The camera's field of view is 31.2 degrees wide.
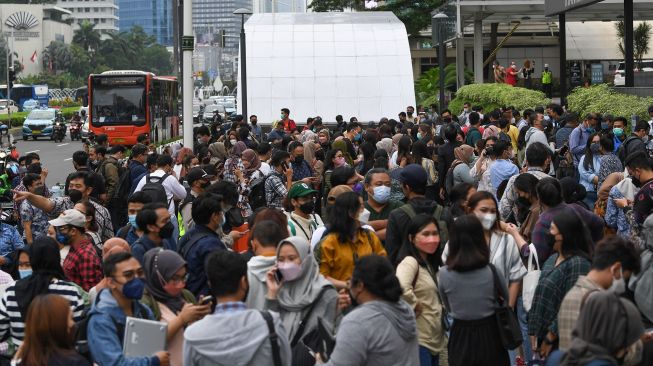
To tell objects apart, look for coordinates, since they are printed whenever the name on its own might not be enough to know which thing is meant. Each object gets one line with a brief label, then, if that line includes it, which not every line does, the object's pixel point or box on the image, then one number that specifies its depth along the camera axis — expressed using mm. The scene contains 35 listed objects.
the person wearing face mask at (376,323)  5836
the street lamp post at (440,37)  29278
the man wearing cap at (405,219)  8367
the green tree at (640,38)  56531
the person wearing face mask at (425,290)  7402
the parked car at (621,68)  35631
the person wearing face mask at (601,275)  6152
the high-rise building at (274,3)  47156
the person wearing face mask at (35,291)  7062
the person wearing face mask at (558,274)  7023
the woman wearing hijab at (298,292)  6617
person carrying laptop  6109
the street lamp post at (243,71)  35288
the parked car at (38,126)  59344
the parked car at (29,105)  86938
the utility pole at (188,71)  21062
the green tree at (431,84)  45312
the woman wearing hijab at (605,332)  5035
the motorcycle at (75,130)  60031
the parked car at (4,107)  79562
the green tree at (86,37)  166500
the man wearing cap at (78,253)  8727
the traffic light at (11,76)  53484
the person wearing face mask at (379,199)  9773
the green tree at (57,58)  152375
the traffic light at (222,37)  37781
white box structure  36219
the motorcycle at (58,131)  59062
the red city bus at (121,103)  39906
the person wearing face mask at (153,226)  8516
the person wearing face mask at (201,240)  8117
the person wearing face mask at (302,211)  9188
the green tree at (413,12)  58531
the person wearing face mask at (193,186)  11438
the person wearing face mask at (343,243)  7988
